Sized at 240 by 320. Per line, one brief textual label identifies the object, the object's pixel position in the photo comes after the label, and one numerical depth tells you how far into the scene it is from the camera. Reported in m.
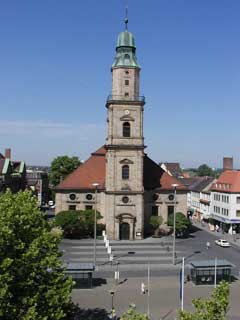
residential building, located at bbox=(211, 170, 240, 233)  75.44
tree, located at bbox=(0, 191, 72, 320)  22.89
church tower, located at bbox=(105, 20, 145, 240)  66.00
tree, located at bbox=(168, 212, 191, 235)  67.25
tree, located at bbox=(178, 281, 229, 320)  15.99
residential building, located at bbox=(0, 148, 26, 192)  80.62
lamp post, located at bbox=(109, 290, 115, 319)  33.81
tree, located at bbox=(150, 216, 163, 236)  68.69
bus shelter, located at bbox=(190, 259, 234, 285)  41.44
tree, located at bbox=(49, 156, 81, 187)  101.19
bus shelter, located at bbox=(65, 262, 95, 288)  40.25
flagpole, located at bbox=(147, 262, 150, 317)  33.64
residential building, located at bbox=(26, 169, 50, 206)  130.88
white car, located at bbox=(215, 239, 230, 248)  62.27
